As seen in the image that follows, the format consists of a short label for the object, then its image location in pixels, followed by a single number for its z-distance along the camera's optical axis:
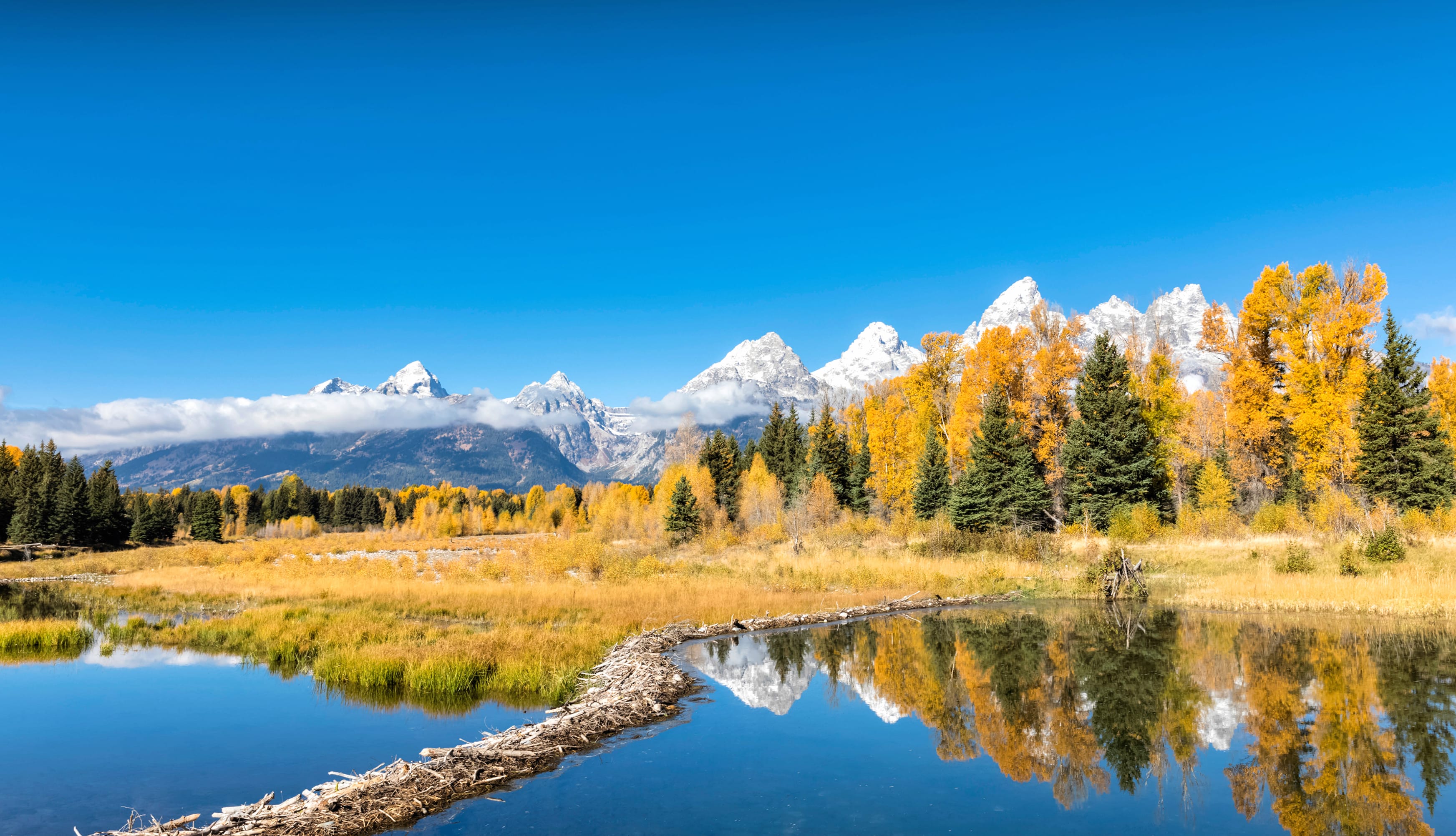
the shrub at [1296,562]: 29.80
